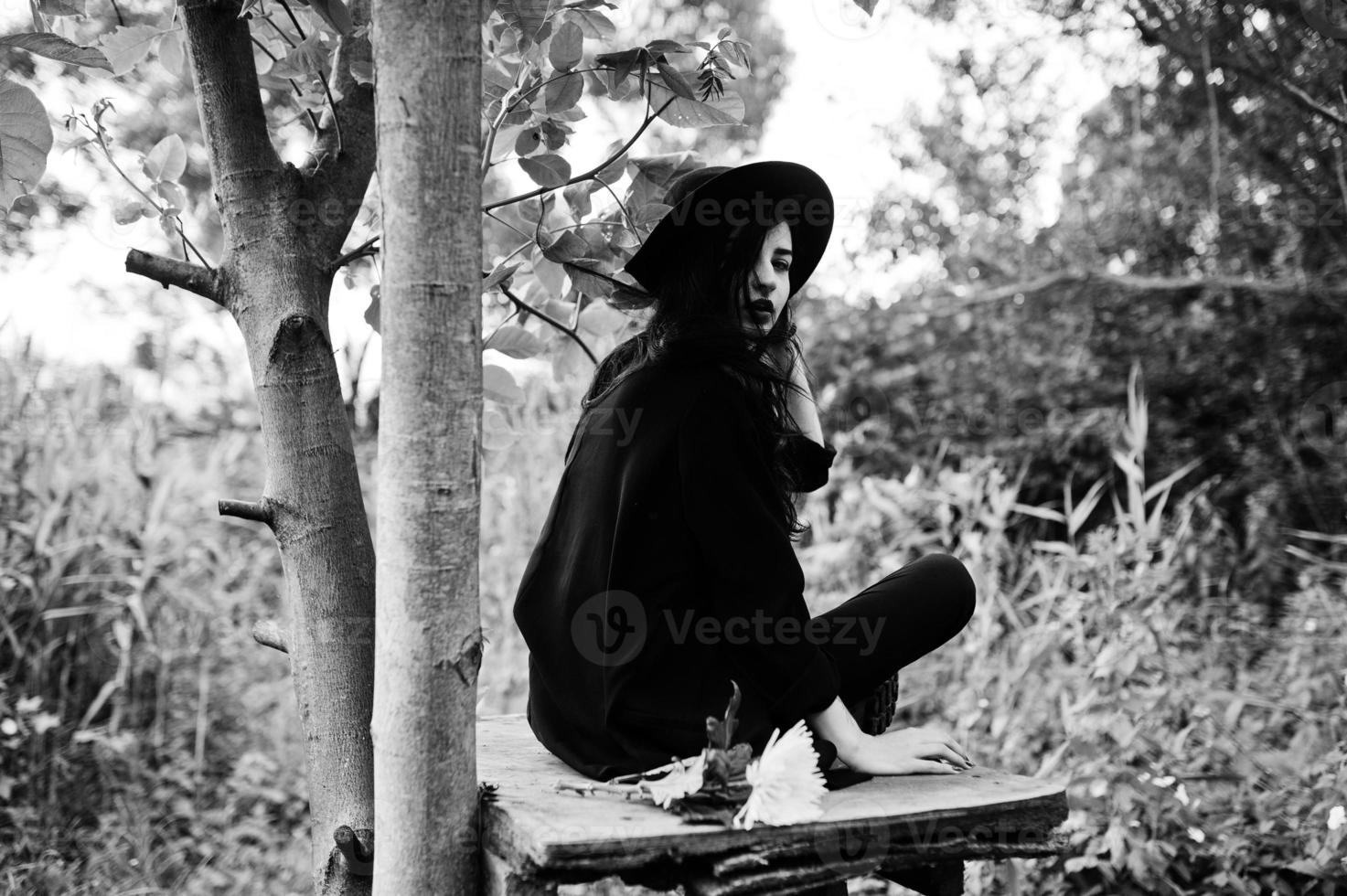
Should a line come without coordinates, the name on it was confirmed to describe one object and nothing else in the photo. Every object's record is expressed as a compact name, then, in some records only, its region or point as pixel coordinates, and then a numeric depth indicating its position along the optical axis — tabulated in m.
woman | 1.52
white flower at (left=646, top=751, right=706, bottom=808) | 1.31
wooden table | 1.22
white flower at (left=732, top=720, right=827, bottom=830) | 1.26
